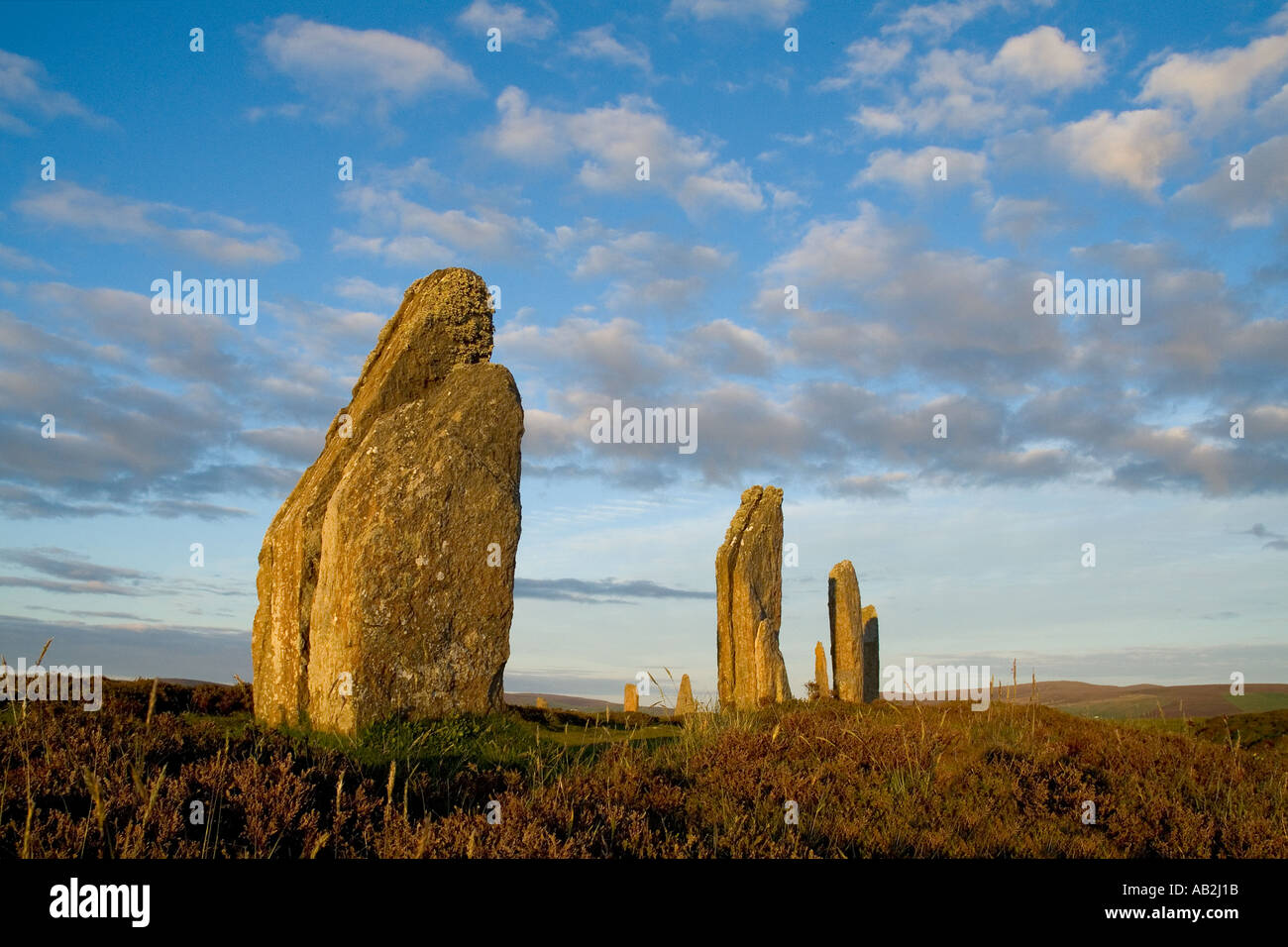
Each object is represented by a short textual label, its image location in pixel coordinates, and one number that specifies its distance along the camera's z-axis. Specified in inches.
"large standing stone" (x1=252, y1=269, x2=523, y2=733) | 426.3
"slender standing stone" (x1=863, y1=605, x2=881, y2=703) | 1069.8
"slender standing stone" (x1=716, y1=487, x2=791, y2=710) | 886.4
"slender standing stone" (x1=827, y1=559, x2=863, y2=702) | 1016.2
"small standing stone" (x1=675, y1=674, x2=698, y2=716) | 1066.3
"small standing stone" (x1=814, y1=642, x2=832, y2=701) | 1040.8
